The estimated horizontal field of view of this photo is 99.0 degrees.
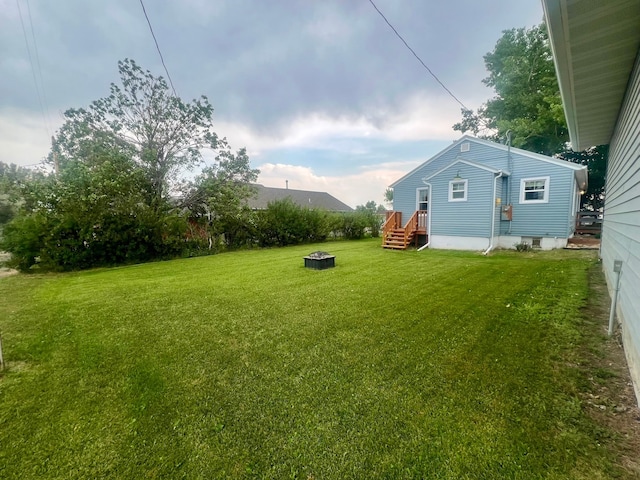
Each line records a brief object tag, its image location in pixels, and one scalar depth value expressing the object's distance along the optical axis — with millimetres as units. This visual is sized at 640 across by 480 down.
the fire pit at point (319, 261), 7215
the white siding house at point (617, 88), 2295
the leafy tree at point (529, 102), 15961
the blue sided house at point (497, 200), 9648
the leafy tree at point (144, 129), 11102
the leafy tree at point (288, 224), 13891
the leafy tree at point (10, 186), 9852
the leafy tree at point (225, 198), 12250
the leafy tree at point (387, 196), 36216
